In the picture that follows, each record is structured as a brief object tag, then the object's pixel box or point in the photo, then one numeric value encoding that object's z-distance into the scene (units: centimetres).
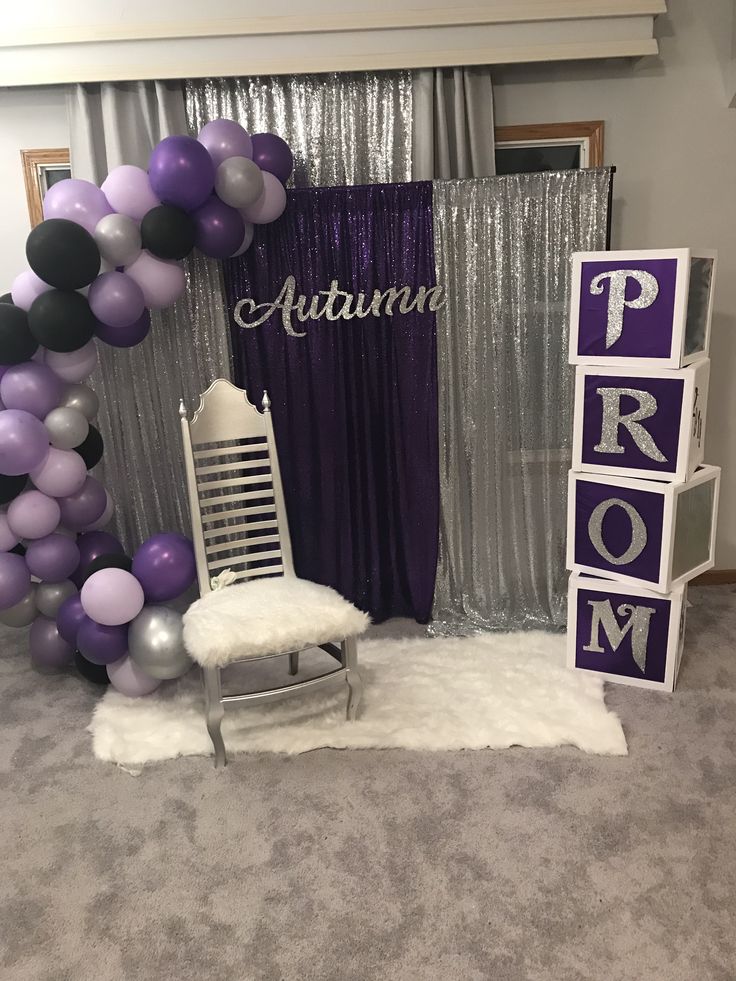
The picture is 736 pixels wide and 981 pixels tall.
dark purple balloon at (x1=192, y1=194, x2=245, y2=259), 271
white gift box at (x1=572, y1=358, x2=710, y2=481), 258
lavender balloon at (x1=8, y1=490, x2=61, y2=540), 268
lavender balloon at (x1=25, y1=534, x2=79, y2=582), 278
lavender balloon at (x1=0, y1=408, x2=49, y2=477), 253
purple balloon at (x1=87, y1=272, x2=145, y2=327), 260
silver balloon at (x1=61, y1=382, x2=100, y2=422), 278
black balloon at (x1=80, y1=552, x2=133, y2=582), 272
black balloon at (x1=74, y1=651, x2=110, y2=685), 285
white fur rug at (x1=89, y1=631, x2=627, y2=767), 252
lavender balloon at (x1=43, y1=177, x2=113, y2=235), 258
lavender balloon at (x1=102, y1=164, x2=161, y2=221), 262
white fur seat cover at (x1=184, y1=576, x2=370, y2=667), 230
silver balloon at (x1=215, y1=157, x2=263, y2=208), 264
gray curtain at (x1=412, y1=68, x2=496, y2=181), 309
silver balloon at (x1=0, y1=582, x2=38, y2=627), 288
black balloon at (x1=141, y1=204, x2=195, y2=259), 260
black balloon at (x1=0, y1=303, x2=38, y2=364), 256
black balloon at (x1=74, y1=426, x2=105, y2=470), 285
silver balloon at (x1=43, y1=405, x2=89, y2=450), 267
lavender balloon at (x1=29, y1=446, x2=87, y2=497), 267
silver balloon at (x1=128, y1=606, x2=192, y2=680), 262
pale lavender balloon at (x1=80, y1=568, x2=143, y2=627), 258
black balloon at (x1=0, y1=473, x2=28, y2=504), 265
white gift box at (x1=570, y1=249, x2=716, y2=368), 252
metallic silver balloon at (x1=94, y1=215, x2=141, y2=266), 257
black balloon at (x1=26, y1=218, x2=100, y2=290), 246
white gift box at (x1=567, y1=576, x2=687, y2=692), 273
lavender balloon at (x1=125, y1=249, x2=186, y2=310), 269
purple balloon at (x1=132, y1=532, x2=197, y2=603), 268
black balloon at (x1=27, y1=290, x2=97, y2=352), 255
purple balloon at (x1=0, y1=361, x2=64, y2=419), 262
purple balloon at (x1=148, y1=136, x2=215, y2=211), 253
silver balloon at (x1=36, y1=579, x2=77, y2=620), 288
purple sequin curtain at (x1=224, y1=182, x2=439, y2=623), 310
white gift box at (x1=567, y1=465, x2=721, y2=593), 266
